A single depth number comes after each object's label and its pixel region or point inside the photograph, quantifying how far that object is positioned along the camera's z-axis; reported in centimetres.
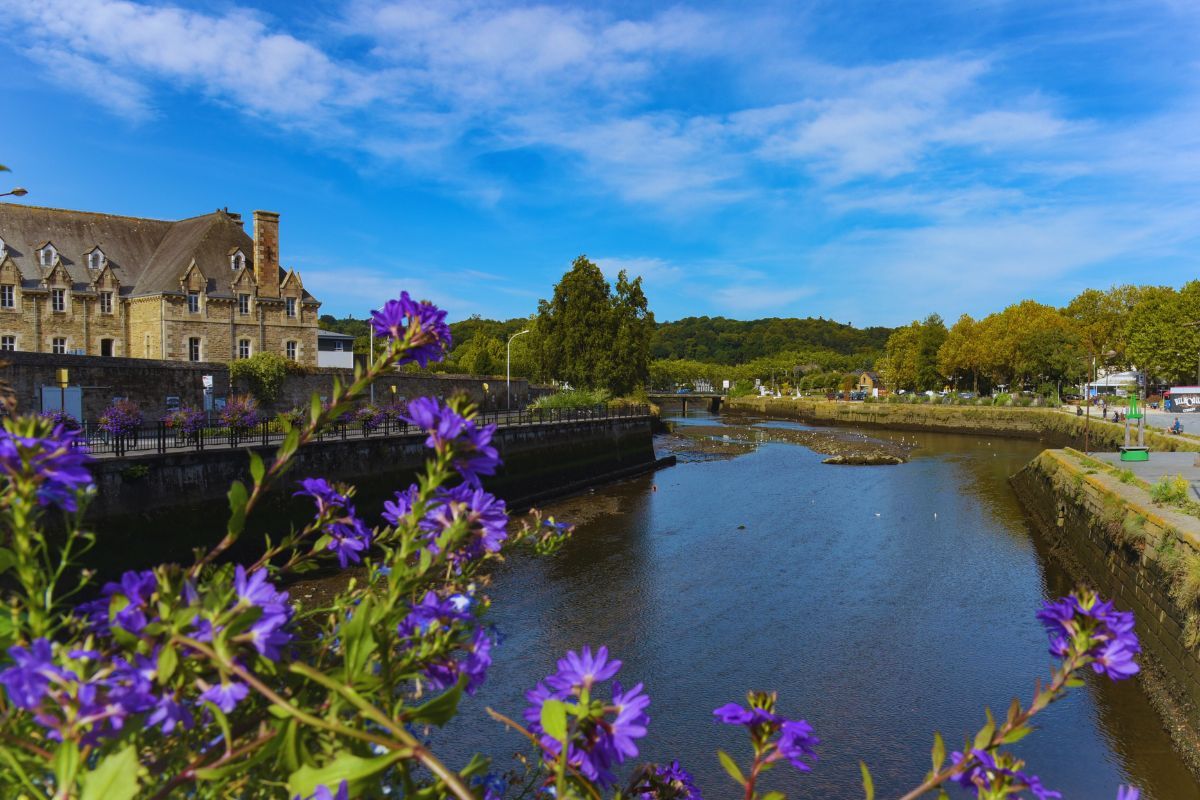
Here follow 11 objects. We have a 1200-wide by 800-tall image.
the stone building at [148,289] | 3800
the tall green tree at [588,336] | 6238
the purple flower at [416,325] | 214
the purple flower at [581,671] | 208
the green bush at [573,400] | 4975
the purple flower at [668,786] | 282
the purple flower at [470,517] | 210
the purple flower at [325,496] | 251
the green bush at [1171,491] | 1814
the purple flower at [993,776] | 210
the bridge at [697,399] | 12002
